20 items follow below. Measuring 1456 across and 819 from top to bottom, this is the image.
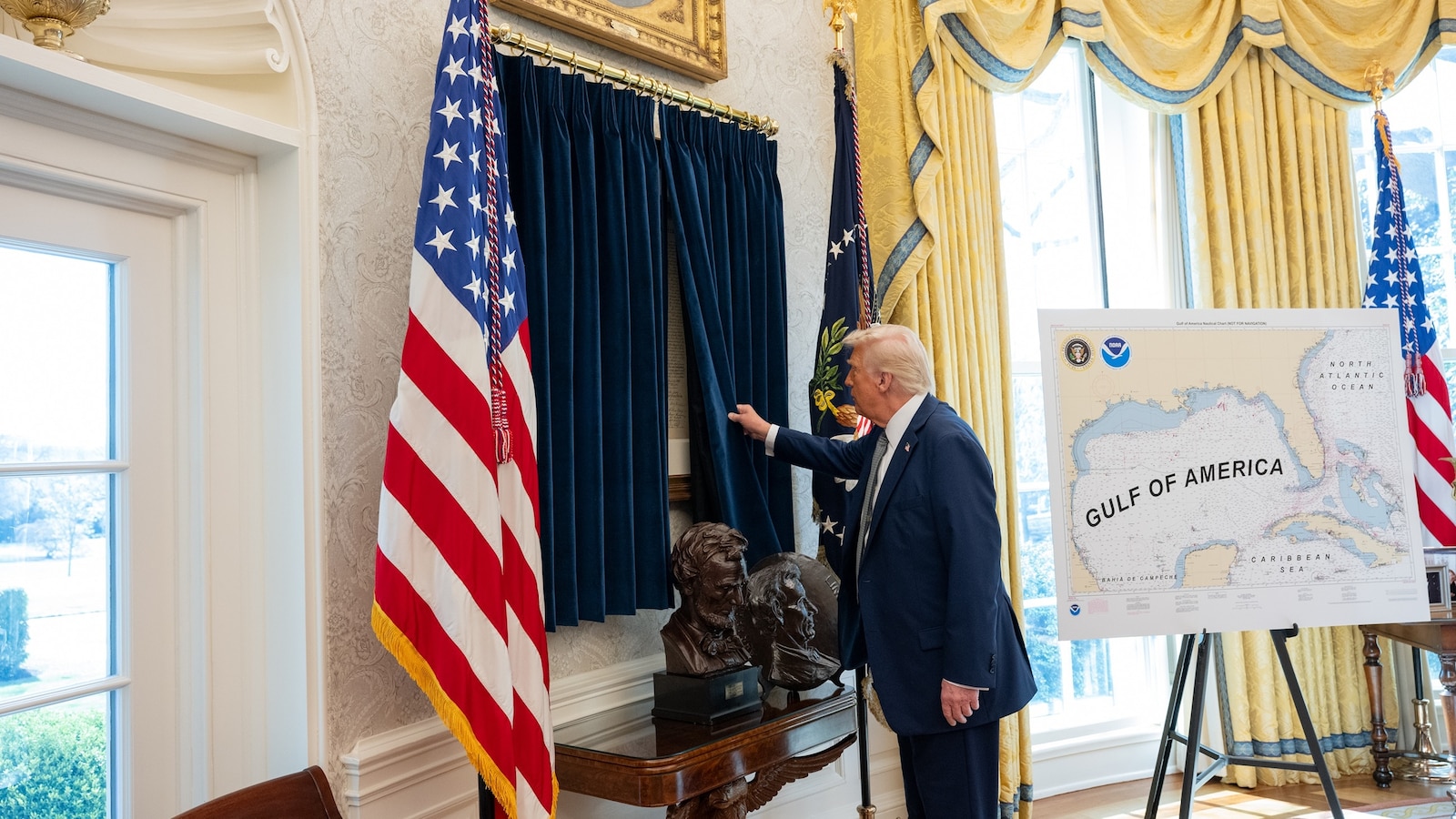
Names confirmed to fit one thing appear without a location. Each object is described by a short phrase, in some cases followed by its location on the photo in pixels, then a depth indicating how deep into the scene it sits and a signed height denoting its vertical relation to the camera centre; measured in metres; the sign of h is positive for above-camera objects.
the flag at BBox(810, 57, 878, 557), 3.13 +0.57
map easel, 2.70 -0.76
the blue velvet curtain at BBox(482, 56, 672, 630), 2.49 +0.42
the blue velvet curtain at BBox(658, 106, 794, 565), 2.91 +0.54
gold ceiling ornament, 1.71 +0.85
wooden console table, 2.17 -0.61
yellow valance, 3.87 +1.70
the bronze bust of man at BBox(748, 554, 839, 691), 2.68 -0.39
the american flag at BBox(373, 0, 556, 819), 1.97 +0.02
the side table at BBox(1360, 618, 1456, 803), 3.45 -0.76
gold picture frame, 2.68 +1.31
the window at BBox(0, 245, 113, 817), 1.82 -0.04
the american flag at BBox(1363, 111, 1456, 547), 4.02 +0.39
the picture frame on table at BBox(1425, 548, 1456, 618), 3.45 -0.45
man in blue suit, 2.35 -0.29
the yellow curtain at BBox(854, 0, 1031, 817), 3.56 +0.91
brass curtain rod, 2.47 +1.12
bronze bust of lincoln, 2.46 -0.29
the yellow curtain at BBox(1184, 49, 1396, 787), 4.05 +0.93
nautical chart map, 2.88 -0.03
